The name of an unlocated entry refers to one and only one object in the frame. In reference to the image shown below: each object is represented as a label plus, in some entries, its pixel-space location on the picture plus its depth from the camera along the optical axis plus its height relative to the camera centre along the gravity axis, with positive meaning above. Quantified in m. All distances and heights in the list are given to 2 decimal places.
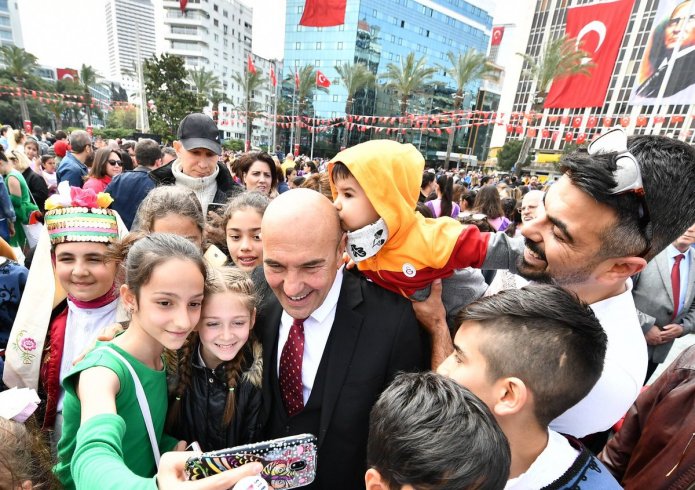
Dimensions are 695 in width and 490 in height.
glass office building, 52.38 +14.33
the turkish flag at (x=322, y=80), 27.50 +3.84
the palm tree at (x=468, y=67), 24.67 +5.37
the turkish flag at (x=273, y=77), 27.00 +3.68
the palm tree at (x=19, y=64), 36.91 +3.90
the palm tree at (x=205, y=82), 36.47 +3.89
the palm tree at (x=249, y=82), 34.41 +4.14
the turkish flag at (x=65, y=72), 60.09 +5.73
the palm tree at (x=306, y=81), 35.96 +4.89
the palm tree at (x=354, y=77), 33.59 +5.32
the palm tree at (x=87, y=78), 48.06 +4.09
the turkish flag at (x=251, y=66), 28.19 +4.59
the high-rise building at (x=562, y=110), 38.43 +9.07
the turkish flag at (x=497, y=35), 66.25 +20.68
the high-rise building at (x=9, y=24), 63.72 +13.90
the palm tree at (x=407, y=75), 28.11 +4.97
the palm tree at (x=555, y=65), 20.41 +5.28
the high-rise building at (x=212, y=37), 58.19 +14.06
